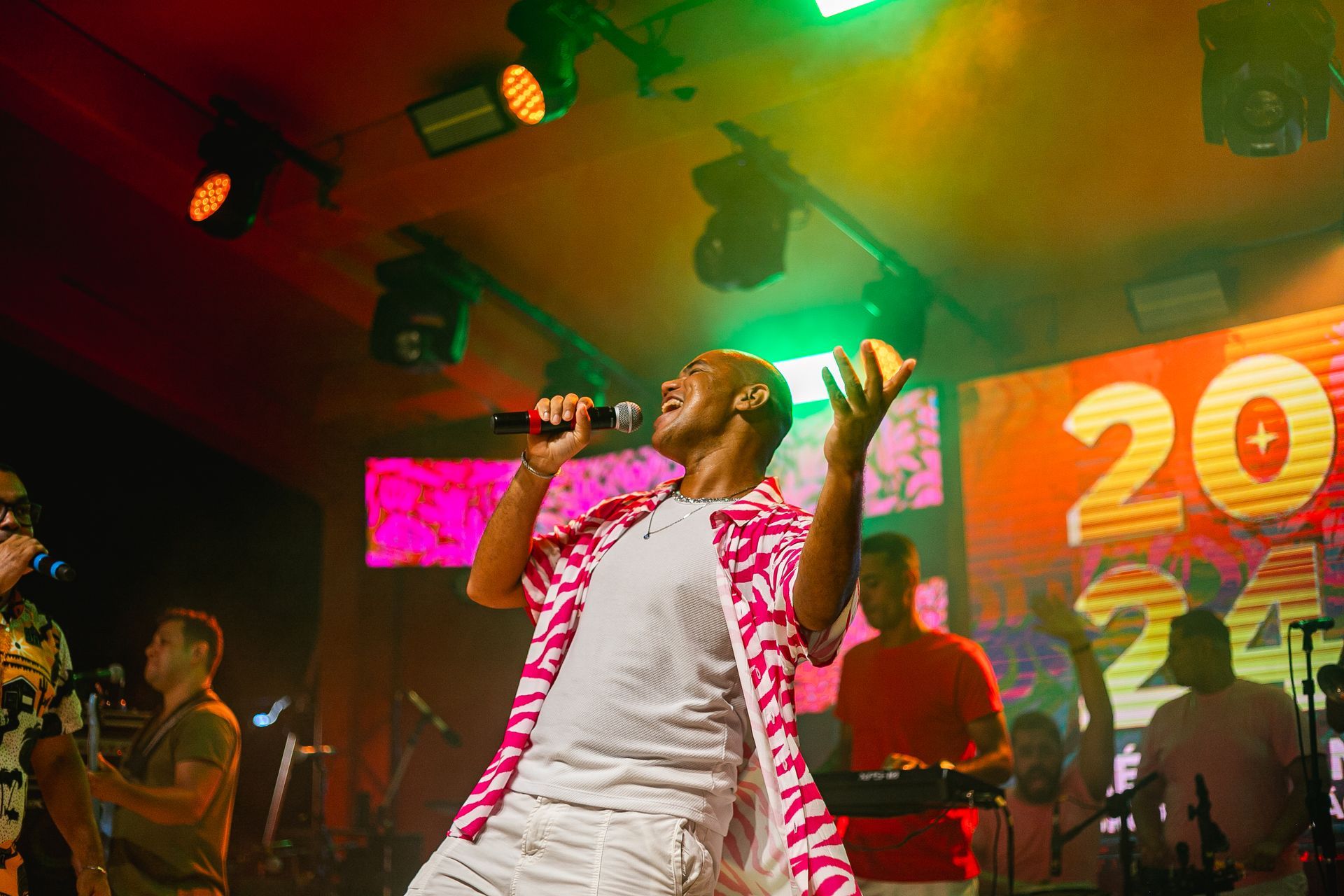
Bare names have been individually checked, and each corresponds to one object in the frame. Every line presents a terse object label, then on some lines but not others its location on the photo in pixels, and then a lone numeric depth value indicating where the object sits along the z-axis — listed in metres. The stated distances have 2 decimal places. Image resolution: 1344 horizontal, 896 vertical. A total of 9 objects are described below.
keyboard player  3.79
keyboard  3.56
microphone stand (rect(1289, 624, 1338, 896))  3.91
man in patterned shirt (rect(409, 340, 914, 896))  1.90
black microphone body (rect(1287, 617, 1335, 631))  3.97
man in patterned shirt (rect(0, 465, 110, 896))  2.88
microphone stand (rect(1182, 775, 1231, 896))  4.16
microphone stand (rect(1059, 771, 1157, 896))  4.34
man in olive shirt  4.06
